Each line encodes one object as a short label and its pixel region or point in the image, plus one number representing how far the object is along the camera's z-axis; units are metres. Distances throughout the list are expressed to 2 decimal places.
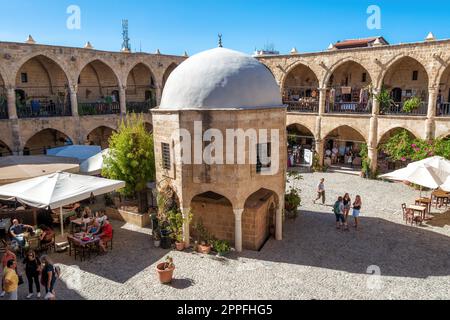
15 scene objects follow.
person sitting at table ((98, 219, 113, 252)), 10.37
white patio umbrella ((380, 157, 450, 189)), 12.56
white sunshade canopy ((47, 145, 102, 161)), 16.34
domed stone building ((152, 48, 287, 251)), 10.04
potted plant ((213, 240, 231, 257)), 10.29
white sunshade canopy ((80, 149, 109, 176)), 14.12
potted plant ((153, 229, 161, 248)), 10.90
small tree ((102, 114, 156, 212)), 12.55
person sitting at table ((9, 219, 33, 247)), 9.83
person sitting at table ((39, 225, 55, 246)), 10.09
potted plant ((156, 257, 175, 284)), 8.67
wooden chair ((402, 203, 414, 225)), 12.85
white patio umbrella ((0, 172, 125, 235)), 9.77
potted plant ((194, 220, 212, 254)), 10.47
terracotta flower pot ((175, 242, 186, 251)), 10.64
